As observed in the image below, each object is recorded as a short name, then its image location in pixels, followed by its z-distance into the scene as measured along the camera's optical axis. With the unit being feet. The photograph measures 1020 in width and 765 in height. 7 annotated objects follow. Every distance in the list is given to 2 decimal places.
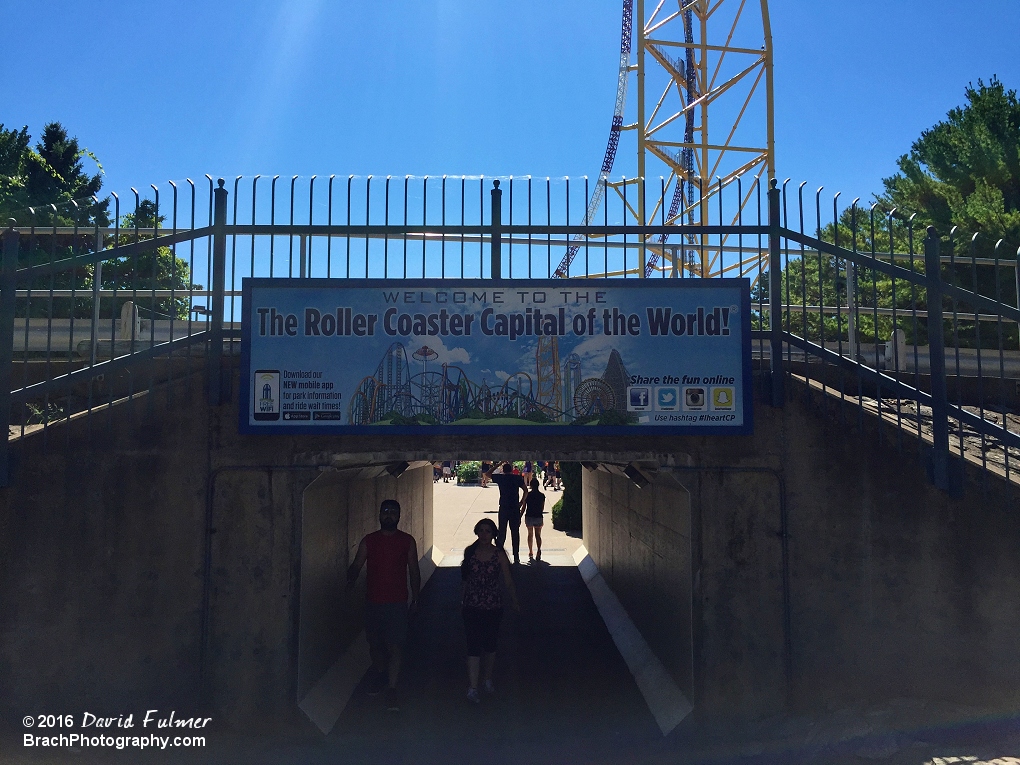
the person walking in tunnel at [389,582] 20.06
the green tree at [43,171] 84.64
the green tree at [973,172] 55.77
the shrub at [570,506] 56.80
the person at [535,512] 42.65
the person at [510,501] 42.14
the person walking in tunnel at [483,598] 20.39
